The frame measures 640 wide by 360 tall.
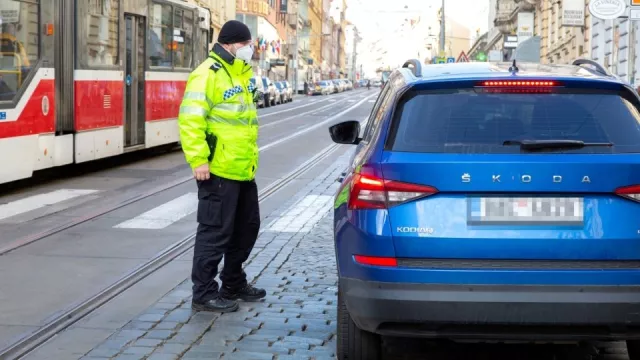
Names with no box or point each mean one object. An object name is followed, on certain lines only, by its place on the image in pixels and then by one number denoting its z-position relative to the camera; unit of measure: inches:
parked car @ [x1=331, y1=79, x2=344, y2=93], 3991.1
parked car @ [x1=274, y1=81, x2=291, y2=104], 2438.5
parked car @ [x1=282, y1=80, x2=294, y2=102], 2571.9
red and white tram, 517.7
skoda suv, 183.8
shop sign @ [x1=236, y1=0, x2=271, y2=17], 3326.8
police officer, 257.8
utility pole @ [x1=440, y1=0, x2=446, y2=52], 2736.2
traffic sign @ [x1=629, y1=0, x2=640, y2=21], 618.2
